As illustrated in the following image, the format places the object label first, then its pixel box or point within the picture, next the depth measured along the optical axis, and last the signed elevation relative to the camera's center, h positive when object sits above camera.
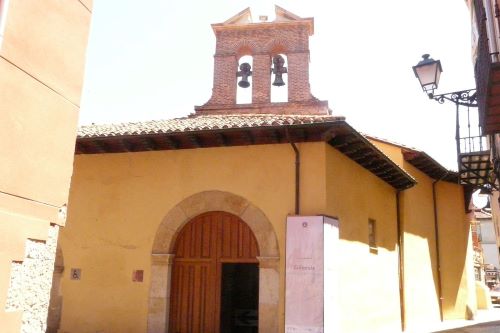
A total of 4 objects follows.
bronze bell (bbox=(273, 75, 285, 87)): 11.65 +4.88
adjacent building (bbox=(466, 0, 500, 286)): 4.65 +2.23
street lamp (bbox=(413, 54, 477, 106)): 6.74 +2.94
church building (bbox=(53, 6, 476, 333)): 7.71 +0.96
